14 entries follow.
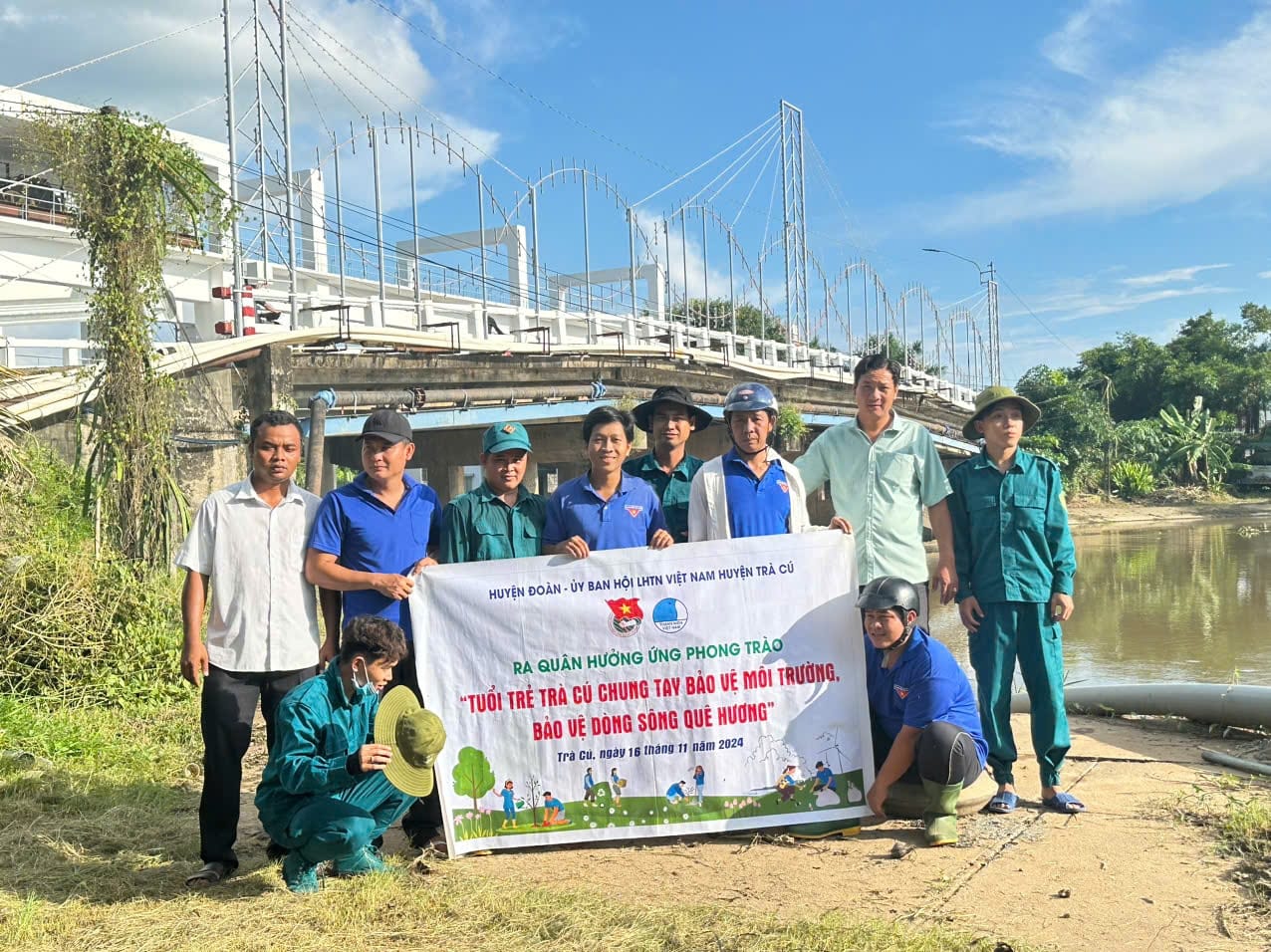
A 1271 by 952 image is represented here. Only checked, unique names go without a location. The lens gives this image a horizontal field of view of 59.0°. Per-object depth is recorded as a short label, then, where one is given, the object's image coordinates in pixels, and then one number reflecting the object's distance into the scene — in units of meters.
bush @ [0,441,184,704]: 6.94
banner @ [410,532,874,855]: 4.56
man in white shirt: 4.21
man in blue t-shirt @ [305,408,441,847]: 4.31
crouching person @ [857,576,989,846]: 4.32
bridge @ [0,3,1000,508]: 11.18
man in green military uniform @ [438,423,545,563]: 4.57
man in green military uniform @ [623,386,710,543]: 4.96
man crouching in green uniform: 3.76
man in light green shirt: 4.95
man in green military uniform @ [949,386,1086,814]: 4.88
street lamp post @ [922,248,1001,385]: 53.03
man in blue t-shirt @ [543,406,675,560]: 4.57
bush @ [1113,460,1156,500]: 46.44
